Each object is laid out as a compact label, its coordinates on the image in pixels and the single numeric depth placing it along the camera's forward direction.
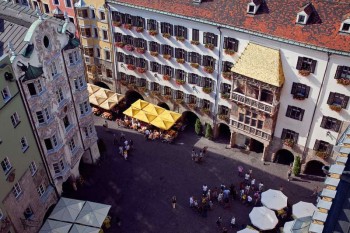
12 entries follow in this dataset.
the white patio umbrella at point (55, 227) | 42.84
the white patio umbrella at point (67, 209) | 44.09
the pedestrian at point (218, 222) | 47.03
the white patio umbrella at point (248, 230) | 44.44
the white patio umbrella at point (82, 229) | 42.91
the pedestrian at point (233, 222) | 46.74
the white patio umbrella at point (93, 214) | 43.75
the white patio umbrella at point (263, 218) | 45.16
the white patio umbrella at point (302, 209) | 45.84
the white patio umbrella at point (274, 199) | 47.28
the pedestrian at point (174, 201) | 49.44
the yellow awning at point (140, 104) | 61.84
